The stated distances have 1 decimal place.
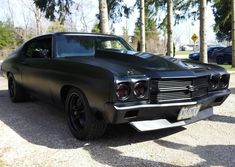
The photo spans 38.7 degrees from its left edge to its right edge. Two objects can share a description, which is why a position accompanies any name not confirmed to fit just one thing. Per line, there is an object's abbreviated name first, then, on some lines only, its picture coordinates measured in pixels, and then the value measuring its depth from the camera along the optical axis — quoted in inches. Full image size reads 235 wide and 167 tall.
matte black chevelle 155.6
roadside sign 967.0
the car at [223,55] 881.5
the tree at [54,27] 1943.7
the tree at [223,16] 813.7
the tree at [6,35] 1791.5
